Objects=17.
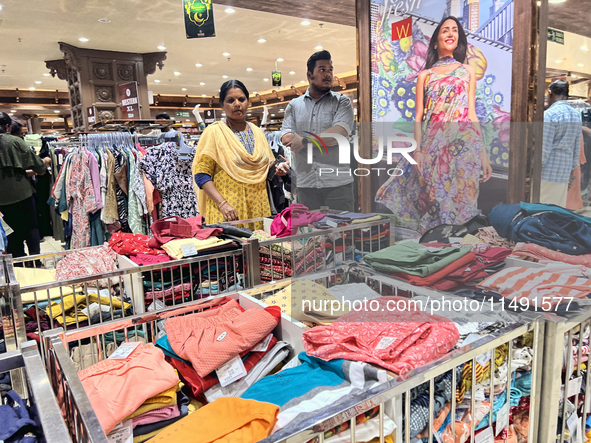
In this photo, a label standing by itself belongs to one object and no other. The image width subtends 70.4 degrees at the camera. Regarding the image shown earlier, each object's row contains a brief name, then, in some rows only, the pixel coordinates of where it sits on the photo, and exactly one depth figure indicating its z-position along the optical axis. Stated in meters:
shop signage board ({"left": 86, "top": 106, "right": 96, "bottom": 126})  5.79
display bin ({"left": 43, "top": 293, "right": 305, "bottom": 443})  0.65
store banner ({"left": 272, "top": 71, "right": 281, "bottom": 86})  8.02
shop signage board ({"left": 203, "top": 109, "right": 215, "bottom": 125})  7.76
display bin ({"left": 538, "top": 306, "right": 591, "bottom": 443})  0.98
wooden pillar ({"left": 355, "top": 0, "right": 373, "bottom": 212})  1.74
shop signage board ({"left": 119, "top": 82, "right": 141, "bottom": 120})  5.38
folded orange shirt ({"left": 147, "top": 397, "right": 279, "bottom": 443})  0.76
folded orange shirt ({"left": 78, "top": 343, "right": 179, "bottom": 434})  0.92
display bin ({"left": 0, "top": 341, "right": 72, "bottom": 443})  0.62
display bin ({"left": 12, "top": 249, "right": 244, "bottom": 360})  1.58
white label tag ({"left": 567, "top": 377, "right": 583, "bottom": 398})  1.11
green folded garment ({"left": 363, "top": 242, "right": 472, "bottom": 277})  0.87
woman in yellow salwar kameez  2.29
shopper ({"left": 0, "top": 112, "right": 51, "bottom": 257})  3.67
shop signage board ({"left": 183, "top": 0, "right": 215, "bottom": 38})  3.31
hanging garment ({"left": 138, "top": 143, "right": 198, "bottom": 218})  3.46
